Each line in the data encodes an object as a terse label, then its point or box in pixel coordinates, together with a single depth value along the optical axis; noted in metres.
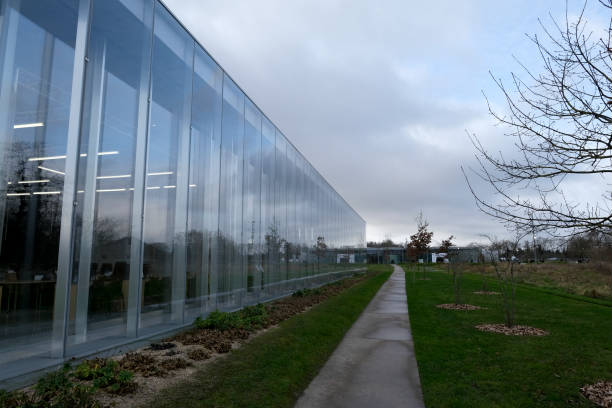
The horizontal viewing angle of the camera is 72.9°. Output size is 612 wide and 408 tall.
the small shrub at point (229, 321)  9.48
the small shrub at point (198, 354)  6.97
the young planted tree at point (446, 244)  33.69
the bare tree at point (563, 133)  4.72
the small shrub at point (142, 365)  5.92
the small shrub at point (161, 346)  7.58
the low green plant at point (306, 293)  18.09
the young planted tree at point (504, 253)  11.28
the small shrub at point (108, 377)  5.08
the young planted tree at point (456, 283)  16.36
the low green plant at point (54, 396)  4.17
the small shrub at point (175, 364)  6.25
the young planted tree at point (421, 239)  33.88
